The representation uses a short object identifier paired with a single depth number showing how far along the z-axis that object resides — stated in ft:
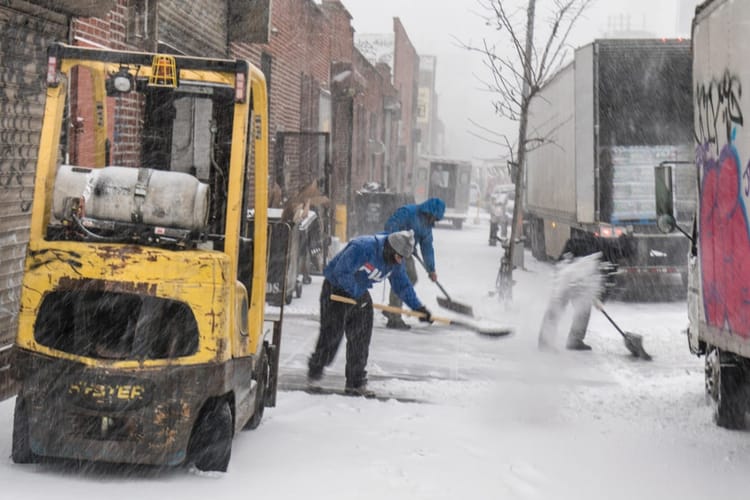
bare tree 51.85
